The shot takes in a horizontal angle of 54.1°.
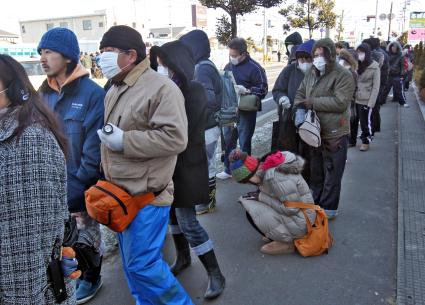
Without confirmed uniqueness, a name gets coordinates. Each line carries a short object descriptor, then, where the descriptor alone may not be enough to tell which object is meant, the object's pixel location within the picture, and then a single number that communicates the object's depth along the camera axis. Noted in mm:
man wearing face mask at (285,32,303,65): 5816
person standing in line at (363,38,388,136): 7895
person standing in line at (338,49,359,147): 5488
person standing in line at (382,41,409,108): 10719
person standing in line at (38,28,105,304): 2752
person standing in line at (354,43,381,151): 6770
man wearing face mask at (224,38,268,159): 5465
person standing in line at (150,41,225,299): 2783
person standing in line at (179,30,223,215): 4137
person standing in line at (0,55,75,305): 1509
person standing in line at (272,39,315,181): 4578
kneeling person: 3492
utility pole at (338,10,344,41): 29631
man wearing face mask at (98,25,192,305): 2229
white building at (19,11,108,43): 66500
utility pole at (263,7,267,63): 38888
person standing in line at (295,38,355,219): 3848
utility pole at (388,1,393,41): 36656
